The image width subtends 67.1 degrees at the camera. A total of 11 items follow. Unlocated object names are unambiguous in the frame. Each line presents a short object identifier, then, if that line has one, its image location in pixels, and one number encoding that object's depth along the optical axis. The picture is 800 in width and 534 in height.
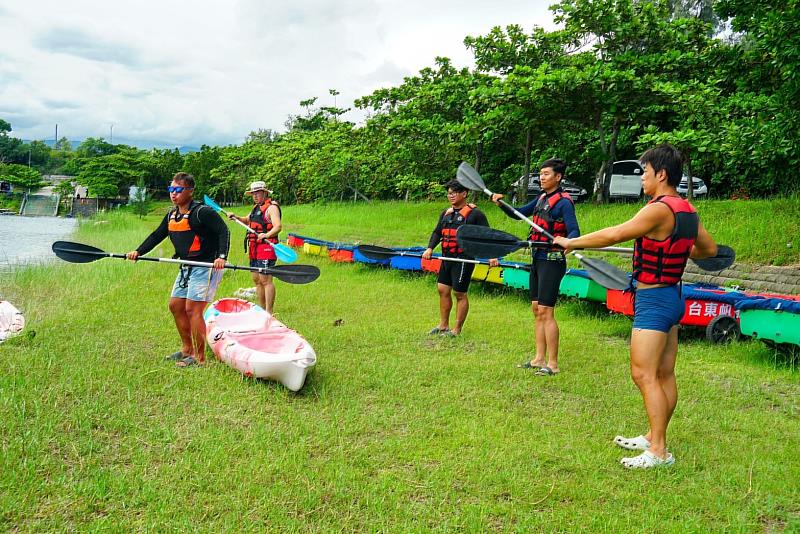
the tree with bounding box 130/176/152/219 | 44.31
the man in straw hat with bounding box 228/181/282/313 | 7.34
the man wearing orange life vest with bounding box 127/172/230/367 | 5.40
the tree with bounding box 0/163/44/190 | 57.53
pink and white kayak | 4.68
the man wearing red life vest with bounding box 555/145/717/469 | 3.44
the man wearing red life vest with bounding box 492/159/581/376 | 5.36
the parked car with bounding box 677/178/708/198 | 17.99
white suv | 19.06
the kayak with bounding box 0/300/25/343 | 5.90
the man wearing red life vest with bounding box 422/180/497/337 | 6.65
